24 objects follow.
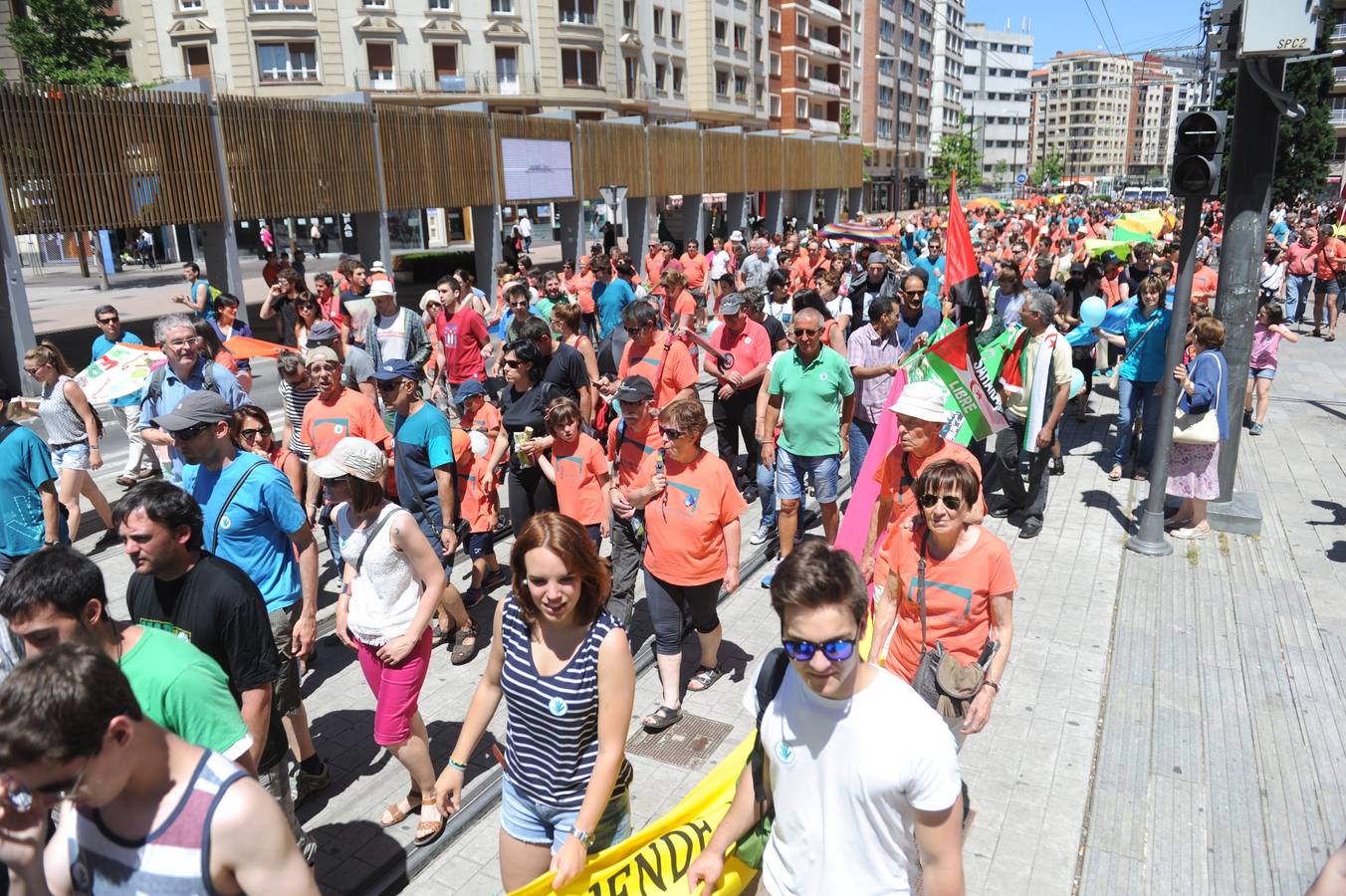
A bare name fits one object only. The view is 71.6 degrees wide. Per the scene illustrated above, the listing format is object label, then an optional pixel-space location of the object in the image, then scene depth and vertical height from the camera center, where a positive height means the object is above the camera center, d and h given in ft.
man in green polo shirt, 21.75 -4.68
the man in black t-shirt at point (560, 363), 22.30 -3.44
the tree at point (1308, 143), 135.13 +7.92
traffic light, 22.15 +1.00
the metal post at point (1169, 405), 22.99 -5.15
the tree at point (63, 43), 101.14 +20.28
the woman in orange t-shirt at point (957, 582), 11.69 -4.69
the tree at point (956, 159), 276.62 +13.85
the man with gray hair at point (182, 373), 21.71 -3.39
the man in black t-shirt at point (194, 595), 10.62 -4.24
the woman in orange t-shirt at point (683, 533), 16.11 -5.42
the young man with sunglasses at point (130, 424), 29.45 -6.35
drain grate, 16.06 -9.06
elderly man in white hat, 14.69 -3.91
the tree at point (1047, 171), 399.24 +14.00
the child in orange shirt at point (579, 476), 18.66 -5.04
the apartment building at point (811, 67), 207.10 +32.86
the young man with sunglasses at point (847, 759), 7.71 -4.51
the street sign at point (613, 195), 92.72 +2.08
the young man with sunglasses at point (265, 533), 14.29 -4.67
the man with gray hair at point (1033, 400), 24.97 -5.22
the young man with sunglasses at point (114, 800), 6.36 -4.10
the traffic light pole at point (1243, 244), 24.49 -1.20
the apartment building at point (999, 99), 426.10 +48.97
